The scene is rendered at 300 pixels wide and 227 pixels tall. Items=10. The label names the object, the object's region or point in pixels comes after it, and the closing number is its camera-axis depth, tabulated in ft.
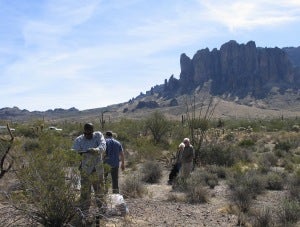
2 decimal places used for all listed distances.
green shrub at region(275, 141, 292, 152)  102.11
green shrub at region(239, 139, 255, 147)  111.41
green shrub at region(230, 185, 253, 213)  42.34
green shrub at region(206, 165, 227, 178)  64.69
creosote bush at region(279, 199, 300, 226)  37.19
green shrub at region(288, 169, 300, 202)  47.48
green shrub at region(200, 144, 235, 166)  75.82
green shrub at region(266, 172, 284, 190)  55.93
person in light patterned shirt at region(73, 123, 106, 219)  29.84
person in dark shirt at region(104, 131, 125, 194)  42.37
